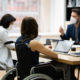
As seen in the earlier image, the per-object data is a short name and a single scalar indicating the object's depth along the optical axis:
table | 3.09
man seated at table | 5.15
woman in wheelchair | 3.28
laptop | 3.74
